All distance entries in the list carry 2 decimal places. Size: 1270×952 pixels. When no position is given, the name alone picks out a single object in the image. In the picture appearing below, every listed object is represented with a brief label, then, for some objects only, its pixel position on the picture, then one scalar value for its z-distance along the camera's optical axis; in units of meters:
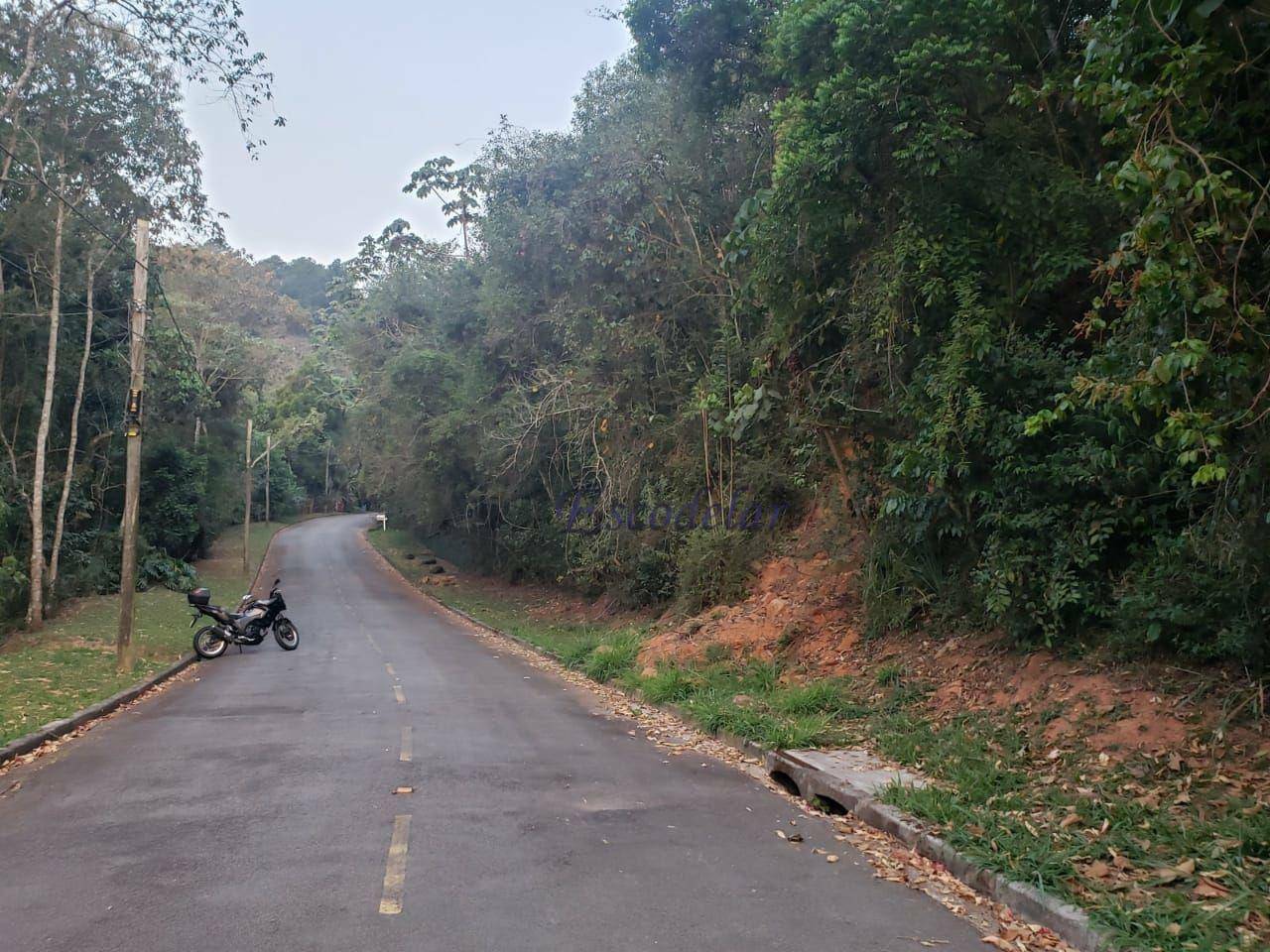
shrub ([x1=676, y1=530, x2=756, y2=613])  16.81
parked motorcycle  19.12
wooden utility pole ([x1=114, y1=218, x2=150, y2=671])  15.84
